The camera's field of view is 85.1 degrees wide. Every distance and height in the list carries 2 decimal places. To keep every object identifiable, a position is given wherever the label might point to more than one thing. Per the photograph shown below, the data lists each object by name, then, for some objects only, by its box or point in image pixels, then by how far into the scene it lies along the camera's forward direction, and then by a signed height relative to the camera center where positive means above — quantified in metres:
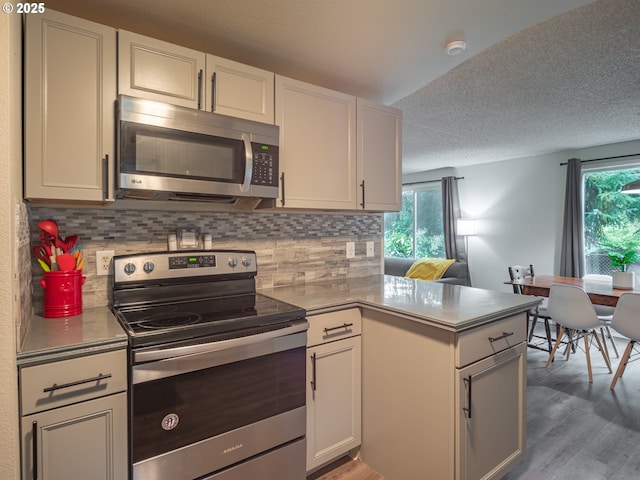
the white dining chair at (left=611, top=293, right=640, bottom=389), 2.54 -0.62
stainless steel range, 1.19 -0.51
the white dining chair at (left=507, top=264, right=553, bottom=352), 3.50 -0.80
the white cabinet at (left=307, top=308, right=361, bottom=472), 1.64 -0.74
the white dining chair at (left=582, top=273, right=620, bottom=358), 3.23 -0.73
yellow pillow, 5.01 -0.48
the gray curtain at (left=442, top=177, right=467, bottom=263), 5.91 +0.31
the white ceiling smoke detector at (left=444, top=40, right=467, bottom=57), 1.65 +0.91
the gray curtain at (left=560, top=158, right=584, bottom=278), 4.47 +0.16
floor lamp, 5.59 +0.16
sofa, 4.86 -0.52
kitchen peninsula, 1.41 -0.65
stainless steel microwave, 1.37 +0.36
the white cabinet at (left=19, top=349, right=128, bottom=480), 1.03 -0.57
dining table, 2.83 -0.46
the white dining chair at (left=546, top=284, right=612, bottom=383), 2.84 -0.63
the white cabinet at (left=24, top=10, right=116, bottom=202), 1.24 +0.48
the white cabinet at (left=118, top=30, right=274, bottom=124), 1.42 +0.70
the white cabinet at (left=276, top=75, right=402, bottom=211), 1.85 +0.50
